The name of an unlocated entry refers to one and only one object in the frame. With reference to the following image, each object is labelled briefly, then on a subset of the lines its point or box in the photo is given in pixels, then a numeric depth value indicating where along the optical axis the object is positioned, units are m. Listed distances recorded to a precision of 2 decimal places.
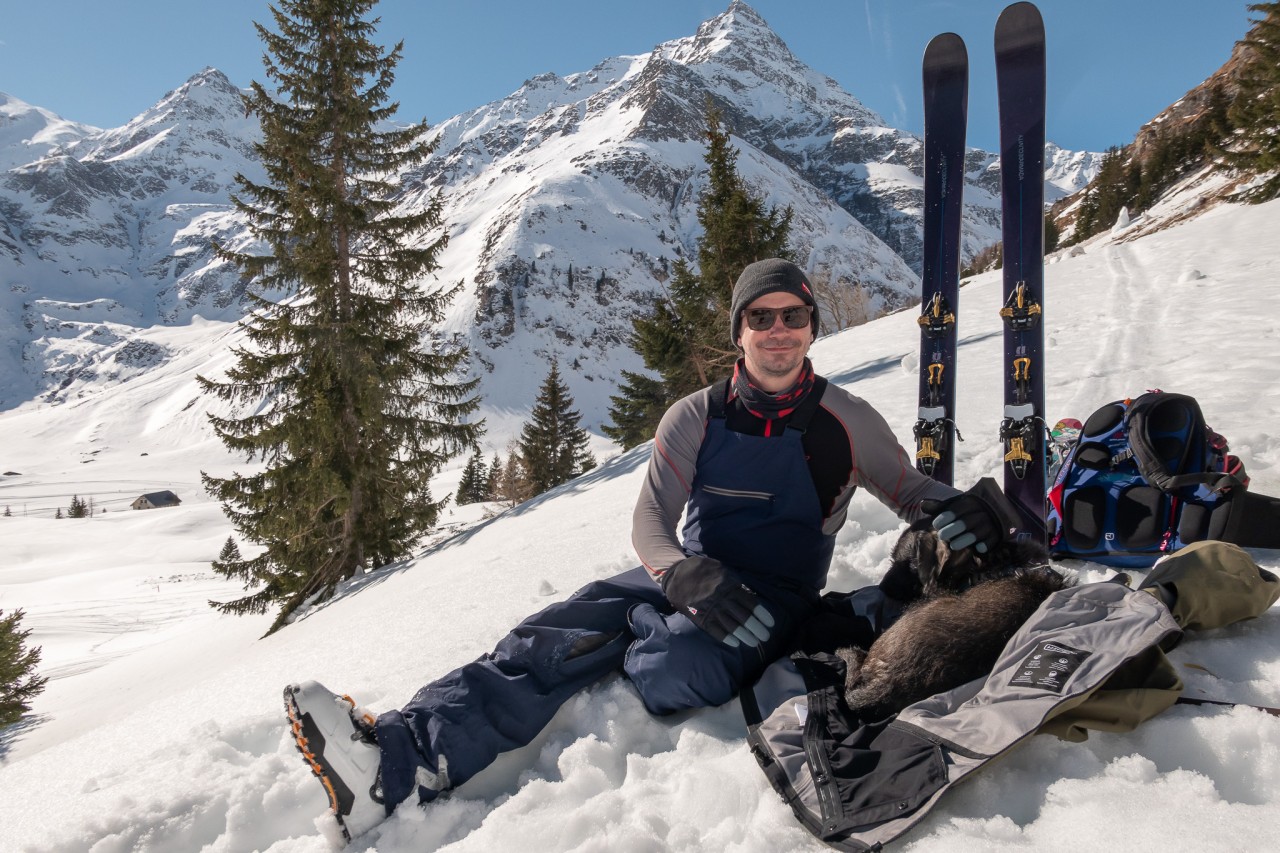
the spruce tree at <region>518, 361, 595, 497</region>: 33.81
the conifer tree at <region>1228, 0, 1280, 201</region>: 16.31
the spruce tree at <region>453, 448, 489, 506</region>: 48.66
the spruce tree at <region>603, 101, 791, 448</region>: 16.08
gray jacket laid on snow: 1.59
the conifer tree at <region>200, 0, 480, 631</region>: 10.78
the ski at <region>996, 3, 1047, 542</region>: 3.74
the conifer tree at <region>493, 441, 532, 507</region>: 34.15
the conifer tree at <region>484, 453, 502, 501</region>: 52.88
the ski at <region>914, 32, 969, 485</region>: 4.62
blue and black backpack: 2.75
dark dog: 1.92
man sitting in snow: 2.08
